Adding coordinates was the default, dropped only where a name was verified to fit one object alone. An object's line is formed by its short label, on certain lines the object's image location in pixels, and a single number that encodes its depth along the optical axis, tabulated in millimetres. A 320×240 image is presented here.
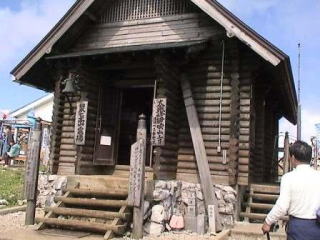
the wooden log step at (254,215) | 9700
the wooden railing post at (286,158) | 10453
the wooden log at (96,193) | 9398
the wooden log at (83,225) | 8477
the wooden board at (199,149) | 9750
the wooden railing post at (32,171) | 9617
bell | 11073
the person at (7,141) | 26519
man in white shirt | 4301
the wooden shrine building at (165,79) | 10070
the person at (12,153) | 24503
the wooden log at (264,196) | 10086
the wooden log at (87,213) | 8727
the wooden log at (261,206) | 9833
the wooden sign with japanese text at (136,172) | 8562
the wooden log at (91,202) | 9039
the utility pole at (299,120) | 13852
